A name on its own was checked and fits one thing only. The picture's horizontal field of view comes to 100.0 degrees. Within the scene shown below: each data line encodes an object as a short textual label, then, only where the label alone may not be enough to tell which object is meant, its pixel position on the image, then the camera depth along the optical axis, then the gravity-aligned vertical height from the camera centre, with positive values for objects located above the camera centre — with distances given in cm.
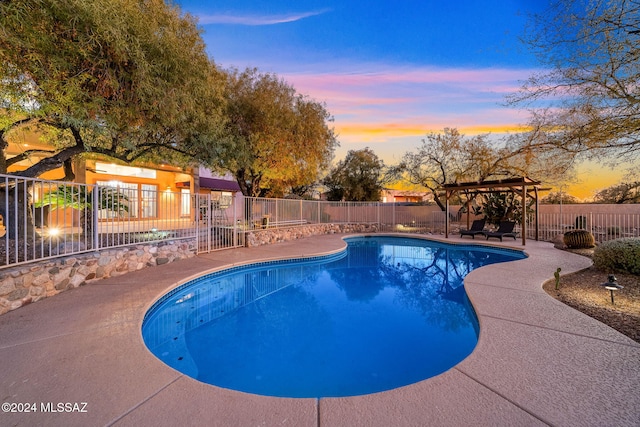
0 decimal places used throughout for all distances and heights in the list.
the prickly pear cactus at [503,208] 1584 +5
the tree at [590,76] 445 +270
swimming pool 326 -202
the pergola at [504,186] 1172 +108
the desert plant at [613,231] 1197 -101
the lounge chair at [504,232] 1323 -115
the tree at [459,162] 1547 +303
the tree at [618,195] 1973 +109
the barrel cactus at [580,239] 1054 -121
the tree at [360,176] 2250 +286
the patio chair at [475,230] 1368 -110
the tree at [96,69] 396 +246
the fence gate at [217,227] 869 -63
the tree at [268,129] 1053 +332
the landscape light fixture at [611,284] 426 -121
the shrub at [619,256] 607 -113
